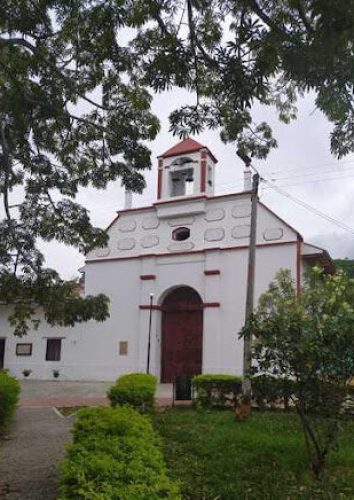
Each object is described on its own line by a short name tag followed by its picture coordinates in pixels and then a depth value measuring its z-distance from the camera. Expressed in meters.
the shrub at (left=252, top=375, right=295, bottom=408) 7.26
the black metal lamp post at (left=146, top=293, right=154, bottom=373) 22.06
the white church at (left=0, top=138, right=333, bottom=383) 21.27
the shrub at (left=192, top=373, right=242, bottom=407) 14.13
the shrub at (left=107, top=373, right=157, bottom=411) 12.25
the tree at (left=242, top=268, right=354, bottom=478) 6.70
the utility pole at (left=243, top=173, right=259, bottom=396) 12.28
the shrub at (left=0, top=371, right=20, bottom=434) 10.34
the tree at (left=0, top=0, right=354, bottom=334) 4.44
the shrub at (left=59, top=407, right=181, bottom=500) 4.11
